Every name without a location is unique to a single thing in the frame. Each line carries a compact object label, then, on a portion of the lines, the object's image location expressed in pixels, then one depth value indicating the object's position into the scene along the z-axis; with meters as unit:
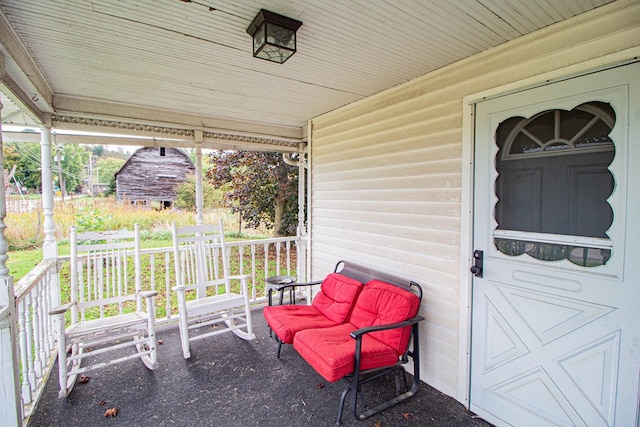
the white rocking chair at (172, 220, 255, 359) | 3.04
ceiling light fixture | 1.67
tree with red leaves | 6.62
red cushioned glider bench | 2.15
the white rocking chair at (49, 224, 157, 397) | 2.45
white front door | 1.60
